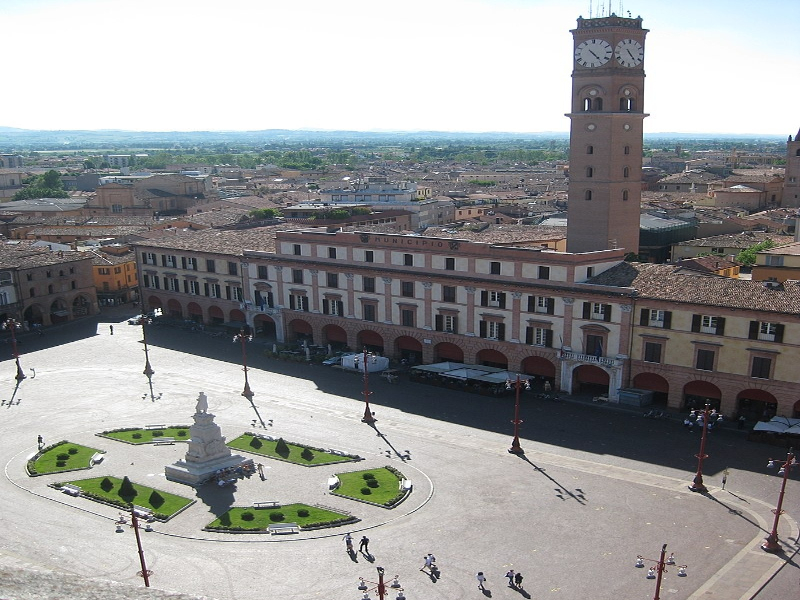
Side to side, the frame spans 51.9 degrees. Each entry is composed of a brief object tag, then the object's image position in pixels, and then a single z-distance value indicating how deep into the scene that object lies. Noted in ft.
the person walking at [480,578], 124.36
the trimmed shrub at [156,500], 154.12
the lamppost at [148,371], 245.55
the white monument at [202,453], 166.81
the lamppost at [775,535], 136.26
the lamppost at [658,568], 114.73
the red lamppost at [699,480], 158.81
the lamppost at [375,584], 120.78
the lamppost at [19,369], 244.24
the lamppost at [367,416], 203.41
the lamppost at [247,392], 225.56
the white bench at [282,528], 143.54
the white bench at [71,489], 160.86
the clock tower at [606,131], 260.21
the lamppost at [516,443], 179.42
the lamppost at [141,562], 126.11
